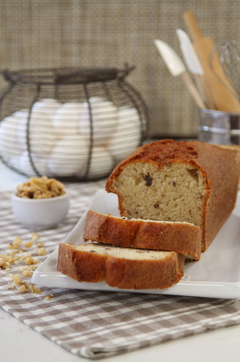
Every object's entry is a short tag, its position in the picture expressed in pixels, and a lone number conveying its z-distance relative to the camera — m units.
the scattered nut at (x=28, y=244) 1.48
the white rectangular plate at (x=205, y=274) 1.07
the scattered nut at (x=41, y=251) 1.42
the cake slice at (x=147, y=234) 1.18
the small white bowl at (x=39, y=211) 1.62
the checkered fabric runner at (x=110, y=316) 0.94
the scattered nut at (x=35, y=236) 1.55
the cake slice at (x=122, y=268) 1.05
